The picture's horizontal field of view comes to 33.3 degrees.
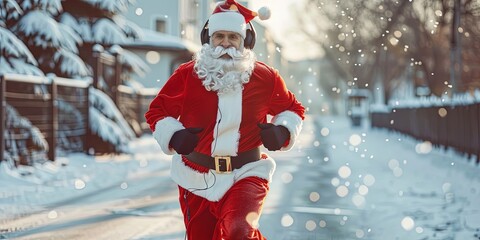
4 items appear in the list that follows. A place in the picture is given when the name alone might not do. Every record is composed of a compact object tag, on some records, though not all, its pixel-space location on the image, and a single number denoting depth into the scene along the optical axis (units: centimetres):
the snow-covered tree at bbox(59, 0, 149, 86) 2089
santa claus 420
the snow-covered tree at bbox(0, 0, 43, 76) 1495
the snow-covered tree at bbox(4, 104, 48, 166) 1439
